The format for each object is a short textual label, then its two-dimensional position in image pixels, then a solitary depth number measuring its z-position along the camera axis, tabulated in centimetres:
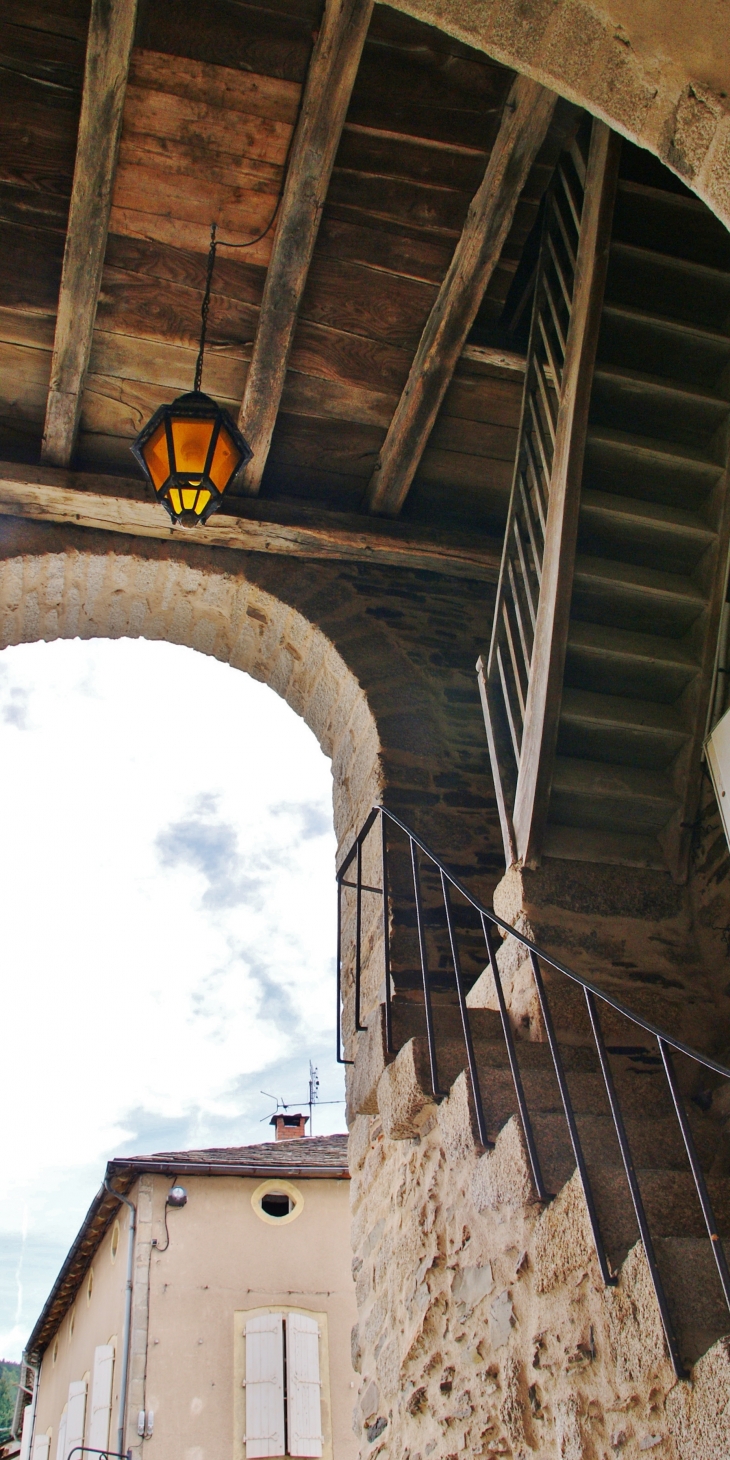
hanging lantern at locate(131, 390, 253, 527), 368
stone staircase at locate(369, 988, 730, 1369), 185
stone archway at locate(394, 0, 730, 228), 155
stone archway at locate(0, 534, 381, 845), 501
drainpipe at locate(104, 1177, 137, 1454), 757
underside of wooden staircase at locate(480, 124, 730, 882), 369
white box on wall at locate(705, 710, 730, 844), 352
